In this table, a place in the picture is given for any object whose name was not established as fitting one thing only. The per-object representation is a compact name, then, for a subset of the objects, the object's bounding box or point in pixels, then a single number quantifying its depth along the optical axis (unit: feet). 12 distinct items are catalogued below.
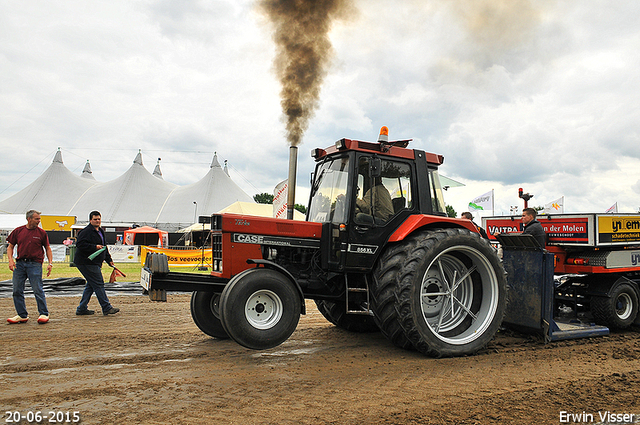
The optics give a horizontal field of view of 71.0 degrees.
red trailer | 20.84
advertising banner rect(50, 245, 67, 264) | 71.56
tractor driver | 16.40
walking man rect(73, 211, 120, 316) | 23.62
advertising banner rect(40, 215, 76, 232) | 108.78
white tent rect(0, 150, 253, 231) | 123.03
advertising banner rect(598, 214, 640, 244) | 20.85
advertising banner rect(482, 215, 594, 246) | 20.81
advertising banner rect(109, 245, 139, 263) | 64.34
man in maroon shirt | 21.07
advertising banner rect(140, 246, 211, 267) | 51.92
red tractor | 14.71
